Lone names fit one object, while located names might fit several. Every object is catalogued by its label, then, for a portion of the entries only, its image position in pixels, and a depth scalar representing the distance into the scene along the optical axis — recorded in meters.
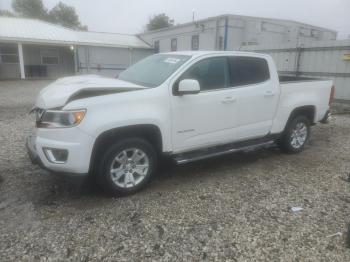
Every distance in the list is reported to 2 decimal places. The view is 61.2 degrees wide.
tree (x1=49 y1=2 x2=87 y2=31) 53.59
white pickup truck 3.34
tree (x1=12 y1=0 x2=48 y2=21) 52.47
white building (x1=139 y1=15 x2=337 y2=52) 18.30
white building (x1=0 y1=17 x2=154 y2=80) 21.50
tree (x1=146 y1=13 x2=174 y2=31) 54.41
